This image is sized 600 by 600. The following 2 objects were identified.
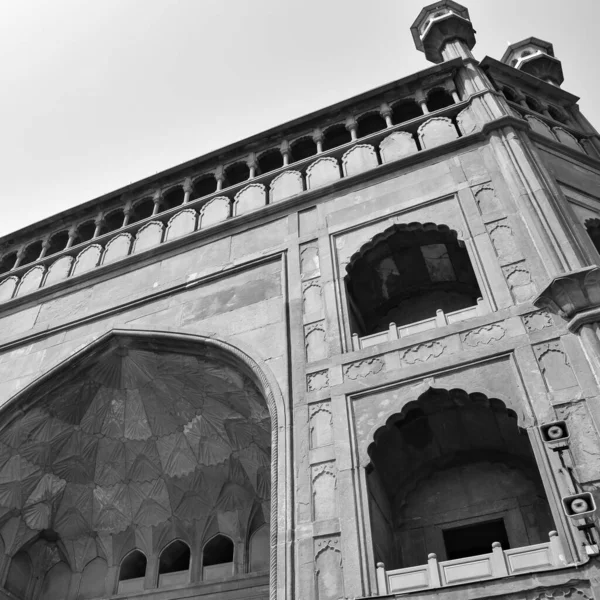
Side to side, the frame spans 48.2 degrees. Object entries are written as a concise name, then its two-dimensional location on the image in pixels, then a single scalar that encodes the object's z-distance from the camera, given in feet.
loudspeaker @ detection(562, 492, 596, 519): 18.73
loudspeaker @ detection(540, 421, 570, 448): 20.79
